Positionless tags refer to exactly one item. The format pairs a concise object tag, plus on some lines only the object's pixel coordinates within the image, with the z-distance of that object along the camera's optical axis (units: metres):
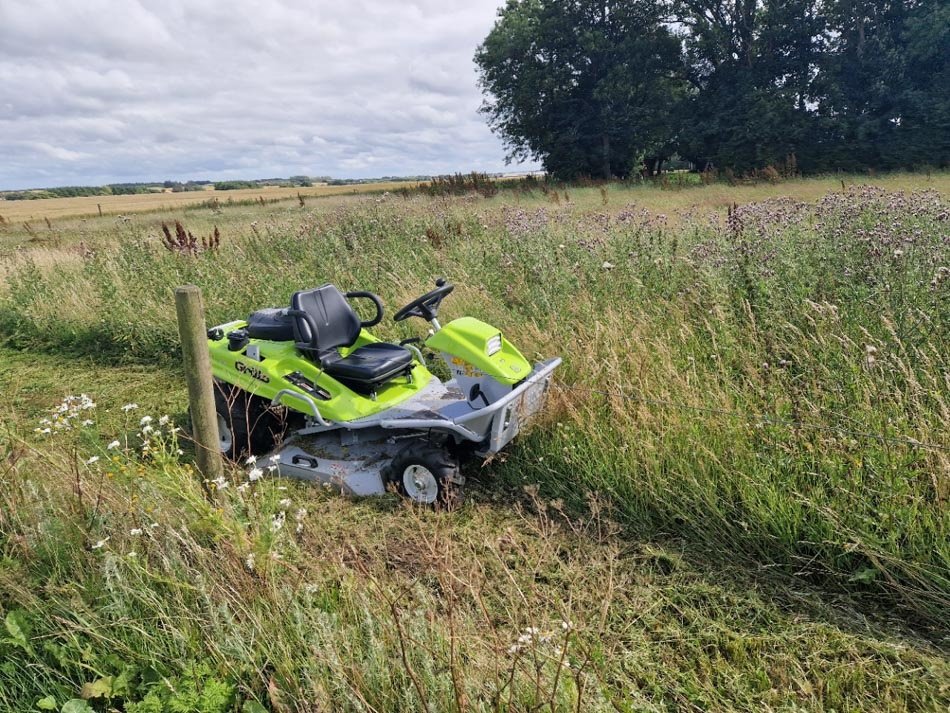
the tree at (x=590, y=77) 29.78
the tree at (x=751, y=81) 26.45
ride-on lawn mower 3.48
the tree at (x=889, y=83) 23.38
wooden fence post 2.94
